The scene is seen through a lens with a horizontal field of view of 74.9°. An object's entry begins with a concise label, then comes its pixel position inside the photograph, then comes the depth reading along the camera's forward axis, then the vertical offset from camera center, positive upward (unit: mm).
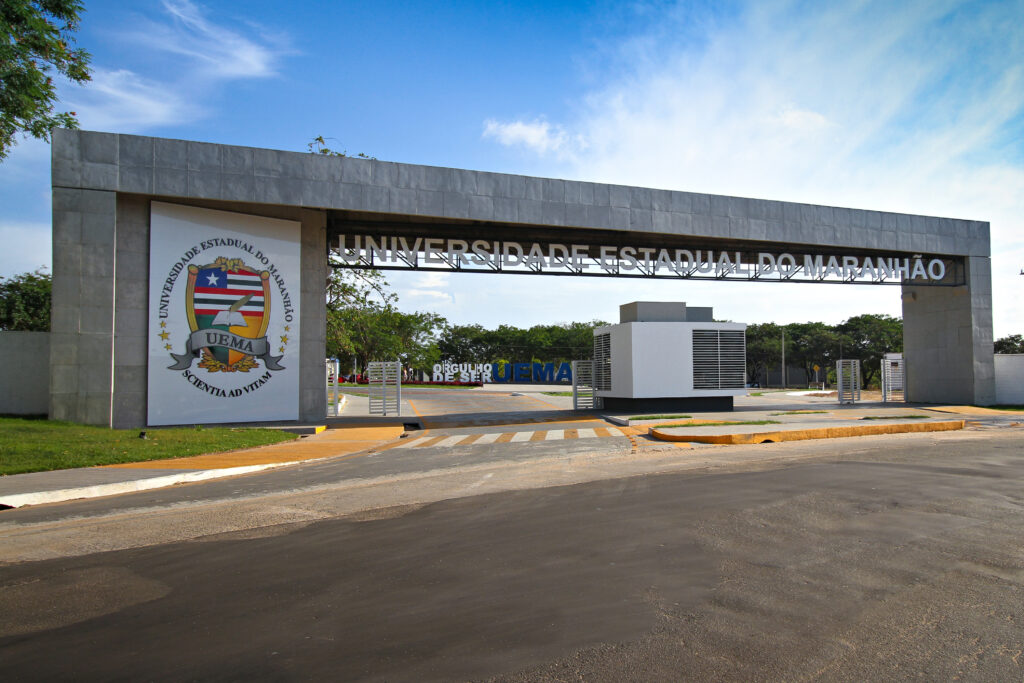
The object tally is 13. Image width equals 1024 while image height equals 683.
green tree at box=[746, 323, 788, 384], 84500 +2168
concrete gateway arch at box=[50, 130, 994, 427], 19703 +4289
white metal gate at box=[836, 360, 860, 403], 37312 -1079
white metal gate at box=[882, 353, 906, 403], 38781 -727
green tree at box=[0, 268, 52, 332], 44969 +4342
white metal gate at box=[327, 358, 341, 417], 30000 -914
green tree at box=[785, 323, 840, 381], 81269 +2154
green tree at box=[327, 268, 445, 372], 36188 +3071
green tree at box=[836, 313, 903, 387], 79188 +2765
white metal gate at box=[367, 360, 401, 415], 30062 -846
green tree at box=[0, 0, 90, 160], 16436 +8303
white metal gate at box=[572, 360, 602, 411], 30625 -1075
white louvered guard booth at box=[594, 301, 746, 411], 27109 +195
